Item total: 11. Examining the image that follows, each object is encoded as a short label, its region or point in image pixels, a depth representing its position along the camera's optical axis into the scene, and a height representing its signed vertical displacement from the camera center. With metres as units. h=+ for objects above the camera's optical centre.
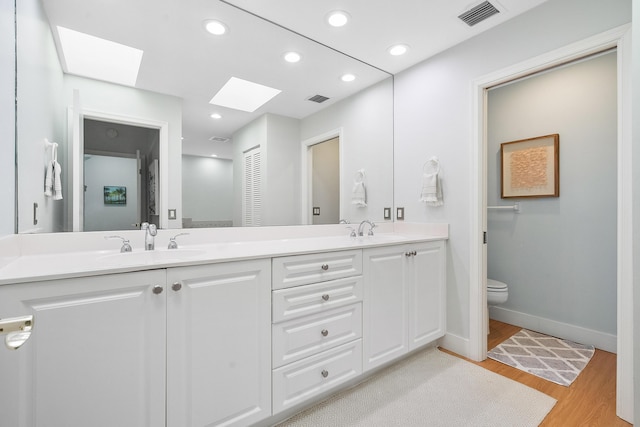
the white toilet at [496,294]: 2.48 -0.70
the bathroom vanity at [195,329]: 0.90 -0.47
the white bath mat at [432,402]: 1.48 -1.08
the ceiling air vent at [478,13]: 1.80 +1.29
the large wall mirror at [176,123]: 1.35 +0.54
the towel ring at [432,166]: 2.31 +0.38
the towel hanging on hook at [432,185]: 2.27 +0.22
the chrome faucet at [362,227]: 2.43 -0.12
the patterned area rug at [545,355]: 1.92 -1.07
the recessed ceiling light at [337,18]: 1.86 +1.29
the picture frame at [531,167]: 2.49 +0.41
